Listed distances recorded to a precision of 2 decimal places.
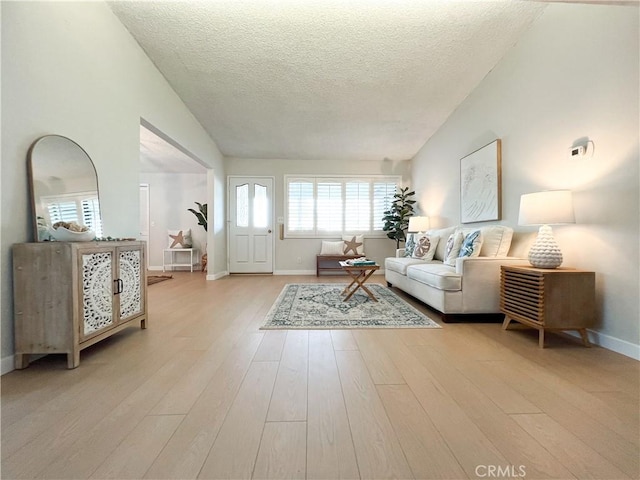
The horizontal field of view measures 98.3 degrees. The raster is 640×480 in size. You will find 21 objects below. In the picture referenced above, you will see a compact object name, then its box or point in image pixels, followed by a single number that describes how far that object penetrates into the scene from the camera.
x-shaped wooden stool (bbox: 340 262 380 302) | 3.18
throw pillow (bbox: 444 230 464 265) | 3.10
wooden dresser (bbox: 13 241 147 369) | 1.58
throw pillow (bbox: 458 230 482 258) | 2.76
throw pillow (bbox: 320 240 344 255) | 5.73
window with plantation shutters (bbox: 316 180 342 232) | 5.93
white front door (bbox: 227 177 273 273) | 5.89
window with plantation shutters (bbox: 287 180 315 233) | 5.91
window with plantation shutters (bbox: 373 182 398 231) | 5.98
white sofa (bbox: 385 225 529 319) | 2.55
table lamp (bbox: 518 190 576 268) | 2.08
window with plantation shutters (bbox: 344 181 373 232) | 5.96
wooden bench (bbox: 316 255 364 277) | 5.59
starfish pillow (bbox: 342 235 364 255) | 5.71
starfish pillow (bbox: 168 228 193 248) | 6.39
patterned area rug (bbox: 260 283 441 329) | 2.44
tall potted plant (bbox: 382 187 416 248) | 5.58
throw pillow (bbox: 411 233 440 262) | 3.94
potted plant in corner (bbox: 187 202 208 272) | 6.15
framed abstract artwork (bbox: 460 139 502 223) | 3.11
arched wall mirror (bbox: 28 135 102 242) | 1.72
